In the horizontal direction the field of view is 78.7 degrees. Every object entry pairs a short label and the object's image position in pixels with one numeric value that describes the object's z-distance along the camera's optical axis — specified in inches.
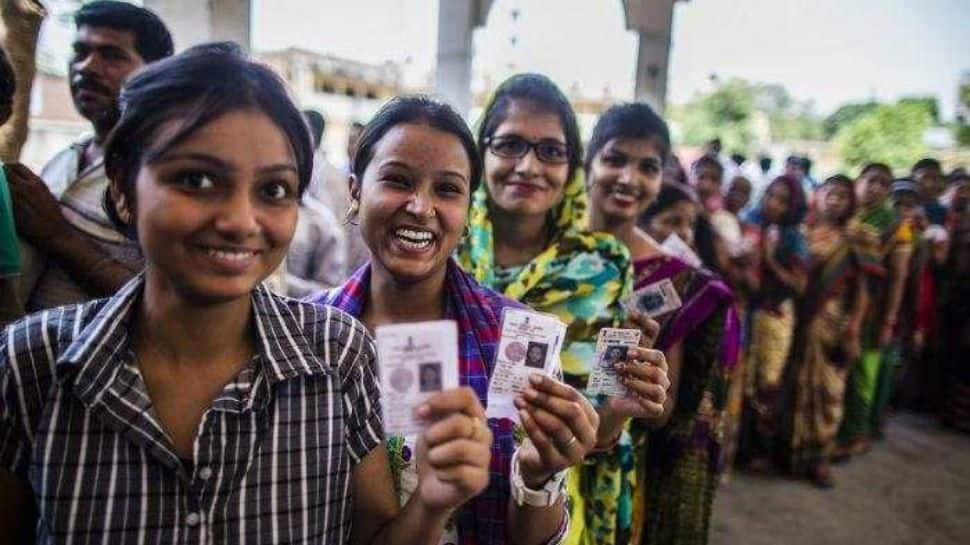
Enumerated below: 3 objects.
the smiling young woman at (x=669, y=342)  88.4
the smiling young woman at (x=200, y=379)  35.4
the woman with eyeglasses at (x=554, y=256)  75.1
